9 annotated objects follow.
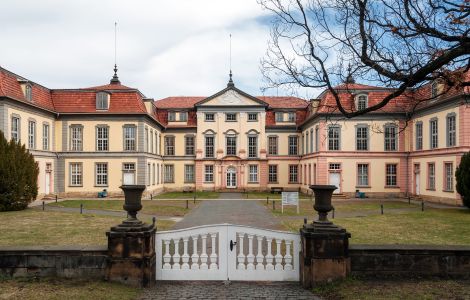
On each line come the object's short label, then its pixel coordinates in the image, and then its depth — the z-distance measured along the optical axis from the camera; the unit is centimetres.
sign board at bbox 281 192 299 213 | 2200
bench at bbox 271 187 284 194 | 4125
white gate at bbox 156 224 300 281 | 814
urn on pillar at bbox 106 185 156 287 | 781
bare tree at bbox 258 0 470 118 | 665
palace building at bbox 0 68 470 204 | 2905
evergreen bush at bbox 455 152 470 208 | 2267
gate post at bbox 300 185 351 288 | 779
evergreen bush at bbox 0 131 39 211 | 2250
